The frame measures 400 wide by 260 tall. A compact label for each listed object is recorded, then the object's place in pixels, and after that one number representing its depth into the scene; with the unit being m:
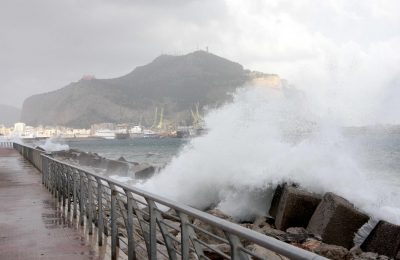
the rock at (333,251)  7.60
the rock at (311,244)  8.30
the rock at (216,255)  5.84
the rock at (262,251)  5.63
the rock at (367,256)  7.74
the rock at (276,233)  9.01
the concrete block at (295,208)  10.20
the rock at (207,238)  7.53
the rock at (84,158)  39.73
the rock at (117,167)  29.12
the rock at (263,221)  10.75
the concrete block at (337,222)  9.23
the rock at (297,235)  9.09
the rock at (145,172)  22.98
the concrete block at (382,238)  8.79
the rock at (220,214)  10.45
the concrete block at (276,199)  11.45
